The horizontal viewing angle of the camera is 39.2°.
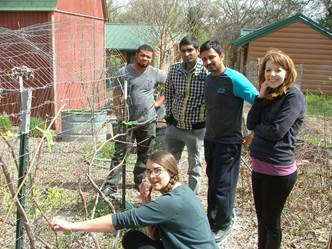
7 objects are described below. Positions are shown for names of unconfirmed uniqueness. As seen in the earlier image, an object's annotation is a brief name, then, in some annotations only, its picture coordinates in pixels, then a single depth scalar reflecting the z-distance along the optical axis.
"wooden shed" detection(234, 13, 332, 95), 19.73
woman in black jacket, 3.00
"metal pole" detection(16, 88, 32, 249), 2.79
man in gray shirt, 5.00
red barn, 9.74
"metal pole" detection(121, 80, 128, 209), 4.50
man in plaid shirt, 4.40
